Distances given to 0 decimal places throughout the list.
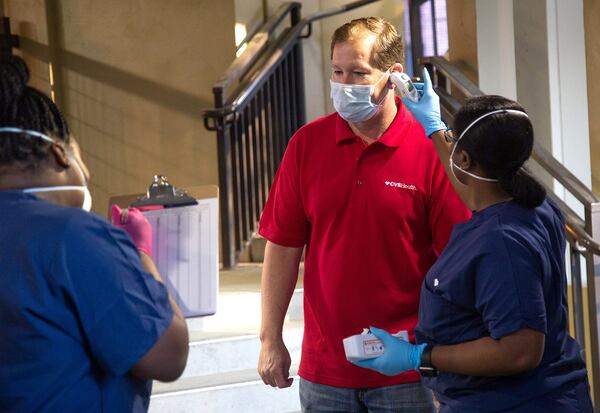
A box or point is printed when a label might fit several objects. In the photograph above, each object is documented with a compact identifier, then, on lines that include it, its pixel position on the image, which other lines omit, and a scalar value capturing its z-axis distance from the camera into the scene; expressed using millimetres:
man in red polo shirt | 3590
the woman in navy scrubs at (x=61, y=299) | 2314
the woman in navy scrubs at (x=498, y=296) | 2919
